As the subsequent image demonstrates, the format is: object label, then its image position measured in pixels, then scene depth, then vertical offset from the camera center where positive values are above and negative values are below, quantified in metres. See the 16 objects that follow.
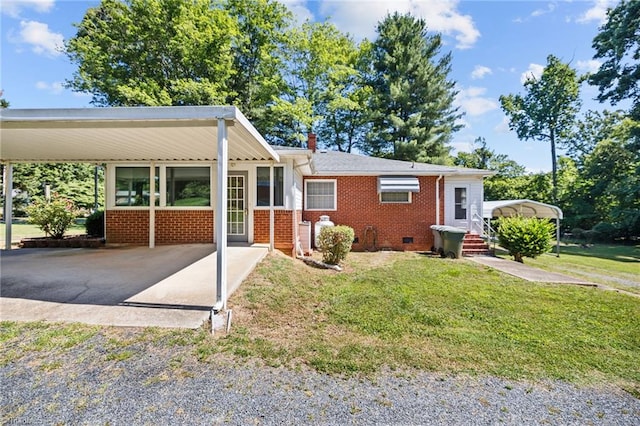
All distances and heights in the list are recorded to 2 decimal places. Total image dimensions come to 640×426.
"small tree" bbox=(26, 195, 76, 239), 9.30 -0.01
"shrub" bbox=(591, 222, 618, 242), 18.29 -1.05
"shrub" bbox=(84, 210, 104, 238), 9.79 -0.35
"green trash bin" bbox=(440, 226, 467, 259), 9.61 -0.87
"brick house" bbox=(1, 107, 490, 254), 4.16 +1.12
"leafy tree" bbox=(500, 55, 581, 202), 26.42 +10.26
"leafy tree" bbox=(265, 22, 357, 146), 20.30 +10.36
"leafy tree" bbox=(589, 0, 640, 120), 17.20 +10.01
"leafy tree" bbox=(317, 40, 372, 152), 21.88 +8.60
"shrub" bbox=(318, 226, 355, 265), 7.59 -0.70
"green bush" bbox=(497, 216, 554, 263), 9.32 -0.69
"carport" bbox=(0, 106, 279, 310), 3.87 +1.39
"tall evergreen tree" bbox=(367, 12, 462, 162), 22.50 +9.69
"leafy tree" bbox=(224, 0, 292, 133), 19.72 +11.27
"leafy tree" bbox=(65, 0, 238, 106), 17.59 +10.22
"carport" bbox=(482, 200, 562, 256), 11.66 +0.27
